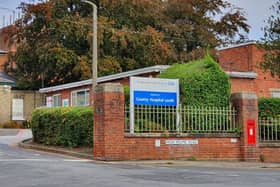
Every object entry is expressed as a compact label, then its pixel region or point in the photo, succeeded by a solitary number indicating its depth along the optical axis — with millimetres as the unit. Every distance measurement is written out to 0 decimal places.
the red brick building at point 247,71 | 31859
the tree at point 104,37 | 44969
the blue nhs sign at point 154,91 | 21000
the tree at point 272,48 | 24547
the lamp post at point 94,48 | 26941
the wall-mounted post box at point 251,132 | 22722
